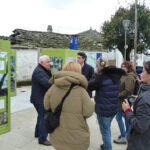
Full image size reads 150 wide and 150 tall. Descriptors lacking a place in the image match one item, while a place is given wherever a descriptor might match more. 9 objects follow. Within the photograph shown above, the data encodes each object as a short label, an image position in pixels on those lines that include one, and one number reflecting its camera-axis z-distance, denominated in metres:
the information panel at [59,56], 7.16
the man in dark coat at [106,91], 2.81
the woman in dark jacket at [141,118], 1.72
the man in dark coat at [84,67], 4.48
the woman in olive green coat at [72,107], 2.13
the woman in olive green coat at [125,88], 3.33
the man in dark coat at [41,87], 3.37
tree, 18.30
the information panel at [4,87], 3.54
